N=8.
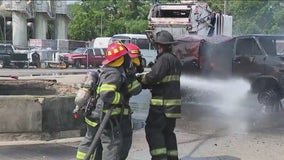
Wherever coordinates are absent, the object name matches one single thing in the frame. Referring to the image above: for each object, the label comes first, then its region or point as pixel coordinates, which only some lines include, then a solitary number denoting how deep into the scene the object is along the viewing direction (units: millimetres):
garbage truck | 30167
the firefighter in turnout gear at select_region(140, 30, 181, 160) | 9062
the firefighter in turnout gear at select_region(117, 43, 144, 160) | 8344
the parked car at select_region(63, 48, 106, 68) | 58113
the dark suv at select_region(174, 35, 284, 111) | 18353
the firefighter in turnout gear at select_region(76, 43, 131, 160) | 7916
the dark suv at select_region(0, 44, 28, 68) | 53286
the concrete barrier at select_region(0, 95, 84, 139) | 12115
